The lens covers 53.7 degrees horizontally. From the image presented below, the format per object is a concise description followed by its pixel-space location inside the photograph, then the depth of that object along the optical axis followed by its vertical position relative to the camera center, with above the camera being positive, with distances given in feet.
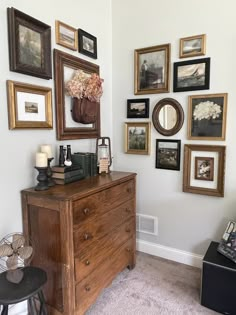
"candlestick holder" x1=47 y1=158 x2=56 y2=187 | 5.54 -1.10
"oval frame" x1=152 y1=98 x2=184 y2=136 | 7.31 +0.50
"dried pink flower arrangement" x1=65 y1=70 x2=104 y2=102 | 6.32 +1.27
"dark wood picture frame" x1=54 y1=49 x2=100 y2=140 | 6.21 +0.98
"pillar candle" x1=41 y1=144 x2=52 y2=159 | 5.63 -0.41
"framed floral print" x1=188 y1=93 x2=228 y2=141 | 6.70 +0.46
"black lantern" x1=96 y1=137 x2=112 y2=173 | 7.15 -0.72
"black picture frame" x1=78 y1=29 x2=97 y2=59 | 6.96 +2.73
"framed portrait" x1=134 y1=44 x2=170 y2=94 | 7.45 +2.07
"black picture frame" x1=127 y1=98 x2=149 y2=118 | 7.93 +0.84
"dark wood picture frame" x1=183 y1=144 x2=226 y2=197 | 6.82 -1.12
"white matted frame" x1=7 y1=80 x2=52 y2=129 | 5.09 +0.62
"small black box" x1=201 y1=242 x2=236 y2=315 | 5.47 -3.65
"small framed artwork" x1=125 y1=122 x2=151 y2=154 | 8.02 -0.20
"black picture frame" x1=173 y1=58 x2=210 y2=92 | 6.83 +1.72
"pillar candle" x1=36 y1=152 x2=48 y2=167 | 5.26 -0.63
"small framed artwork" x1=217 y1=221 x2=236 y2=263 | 5.84 -2.88
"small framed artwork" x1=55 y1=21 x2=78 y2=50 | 6.18 +2.66
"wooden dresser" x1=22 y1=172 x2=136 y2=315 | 4.83 -2.34
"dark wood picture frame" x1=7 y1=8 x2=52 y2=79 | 4.99 +2.01
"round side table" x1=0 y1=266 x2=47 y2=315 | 3.92 -2.76
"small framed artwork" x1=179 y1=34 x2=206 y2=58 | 6.79 +2.55
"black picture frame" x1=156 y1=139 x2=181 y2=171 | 7.54 -0.72
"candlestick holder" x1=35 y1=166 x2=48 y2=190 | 5.29 -1.06
